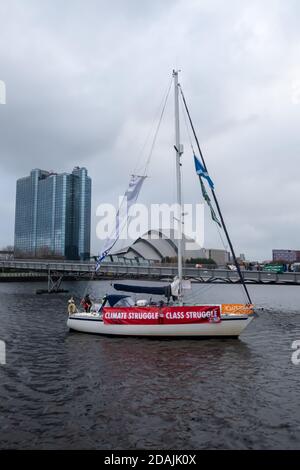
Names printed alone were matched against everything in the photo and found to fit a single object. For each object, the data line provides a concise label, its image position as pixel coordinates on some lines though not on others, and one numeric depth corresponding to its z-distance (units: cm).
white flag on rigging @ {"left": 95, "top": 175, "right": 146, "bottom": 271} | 3150
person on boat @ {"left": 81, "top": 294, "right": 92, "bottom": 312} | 3247
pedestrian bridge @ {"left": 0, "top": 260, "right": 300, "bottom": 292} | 5472
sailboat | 2662
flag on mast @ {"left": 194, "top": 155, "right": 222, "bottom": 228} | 3005
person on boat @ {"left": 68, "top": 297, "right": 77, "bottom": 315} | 3247
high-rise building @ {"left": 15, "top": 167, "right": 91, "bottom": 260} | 19092
